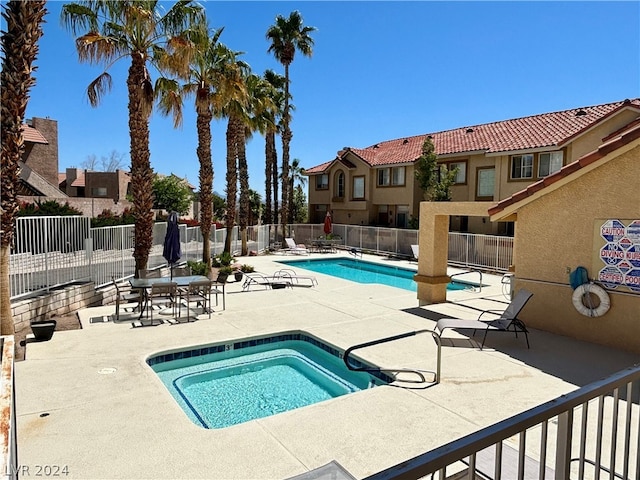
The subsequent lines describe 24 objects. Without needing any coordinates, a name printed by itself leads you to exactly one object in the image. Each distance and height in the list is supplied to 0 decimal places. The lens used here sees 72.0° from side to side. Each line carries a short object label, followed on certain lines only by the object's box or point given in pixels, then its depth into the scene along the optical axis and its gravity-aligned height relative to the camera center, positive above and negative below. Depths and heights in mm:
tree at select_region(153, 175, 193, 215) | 53500 +2205
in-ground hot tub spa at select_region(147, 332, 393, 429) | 7480 -3235
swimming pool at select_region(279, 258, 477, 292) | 20578 -3096
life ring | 9188 -1762
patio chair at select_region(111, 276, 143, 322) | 11820 -2569
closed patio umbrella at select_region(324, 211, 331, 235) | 31672 -780
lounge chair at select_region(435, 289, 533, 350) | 9312 -2319
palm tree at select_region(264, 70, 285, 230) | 34834 +5378
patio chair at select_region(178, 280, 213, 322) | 12055 -2304
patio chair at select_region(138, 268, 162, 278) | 13344 -2095
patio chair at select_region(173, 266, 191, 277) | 14104 -1886
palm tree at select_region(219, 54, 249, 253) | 19422 +4984
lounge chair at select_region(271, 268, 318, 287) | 17470 -2703
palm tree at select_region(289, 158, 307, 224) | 40812 +4653
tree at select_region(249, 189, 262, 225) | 48812 +910
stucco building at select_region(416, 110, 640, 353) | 8875 -554
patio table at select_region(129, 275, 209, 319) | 11740 -1899
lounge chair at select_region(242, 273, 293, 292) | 16834 -2670
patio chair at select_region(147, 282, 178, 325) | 11586 -2086
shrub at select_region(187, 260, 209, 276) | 17875 -2248
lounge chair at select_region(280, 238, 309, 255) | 29675 -2362
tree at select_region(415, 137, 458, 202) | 27734 +2567
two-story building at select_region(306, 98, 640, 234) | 24438 +3531
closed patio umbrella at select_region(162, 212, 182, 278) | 13562 -893
